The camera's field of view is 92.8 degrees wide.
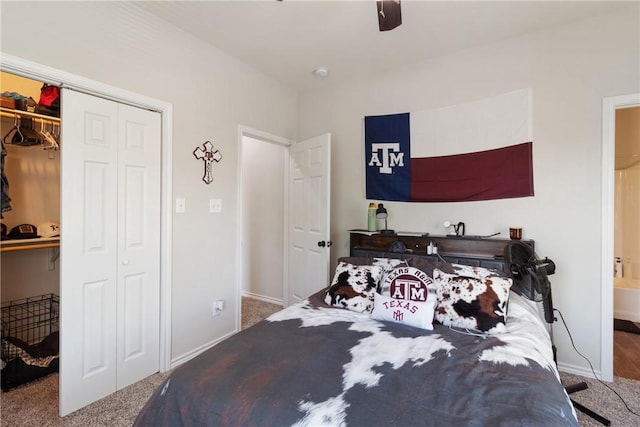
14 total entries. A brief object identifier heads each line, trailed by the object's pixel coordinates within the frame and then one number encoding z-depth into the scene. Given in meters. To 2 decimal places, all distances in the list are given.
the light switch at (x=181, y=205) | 2.47
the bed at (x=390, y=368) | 1.04
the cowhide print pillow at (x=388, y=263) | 2.39
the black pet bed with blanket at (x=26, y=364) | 2.11
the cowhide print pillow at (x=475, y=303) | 1.75
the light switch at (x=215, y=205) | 2.74
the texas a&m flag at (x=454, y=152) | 2.53
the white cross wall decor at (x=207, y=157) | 2.64
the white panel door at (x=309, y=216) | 3.10
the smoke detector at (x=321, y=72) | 3.07
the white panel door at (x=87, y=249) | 1.89
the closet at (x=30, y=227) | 2.42
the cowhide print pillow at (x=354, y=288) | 2.12
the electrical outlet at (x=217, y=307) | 2.79
